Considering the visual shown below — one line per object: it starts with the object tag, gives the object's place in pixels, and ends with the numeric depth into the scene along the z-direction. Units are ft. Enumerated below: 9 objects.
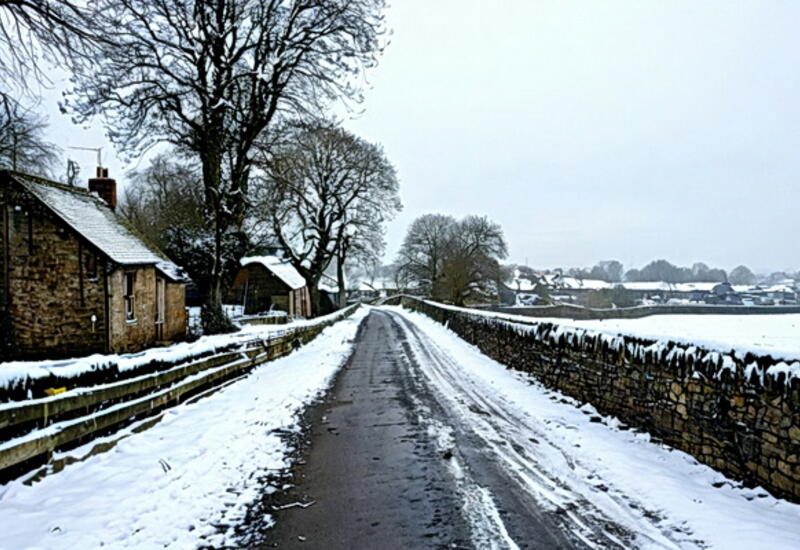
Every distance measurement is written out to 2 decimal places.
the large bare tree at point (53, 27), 24.98
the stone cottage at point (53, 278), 55.16
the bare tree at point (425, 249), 230.07
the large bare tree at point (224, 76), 57.67
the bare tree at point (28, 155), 78.59
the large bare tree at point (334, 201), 117.50
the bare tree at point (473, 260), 168.96
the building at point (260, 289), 136.77
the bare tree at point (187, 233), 80.93
